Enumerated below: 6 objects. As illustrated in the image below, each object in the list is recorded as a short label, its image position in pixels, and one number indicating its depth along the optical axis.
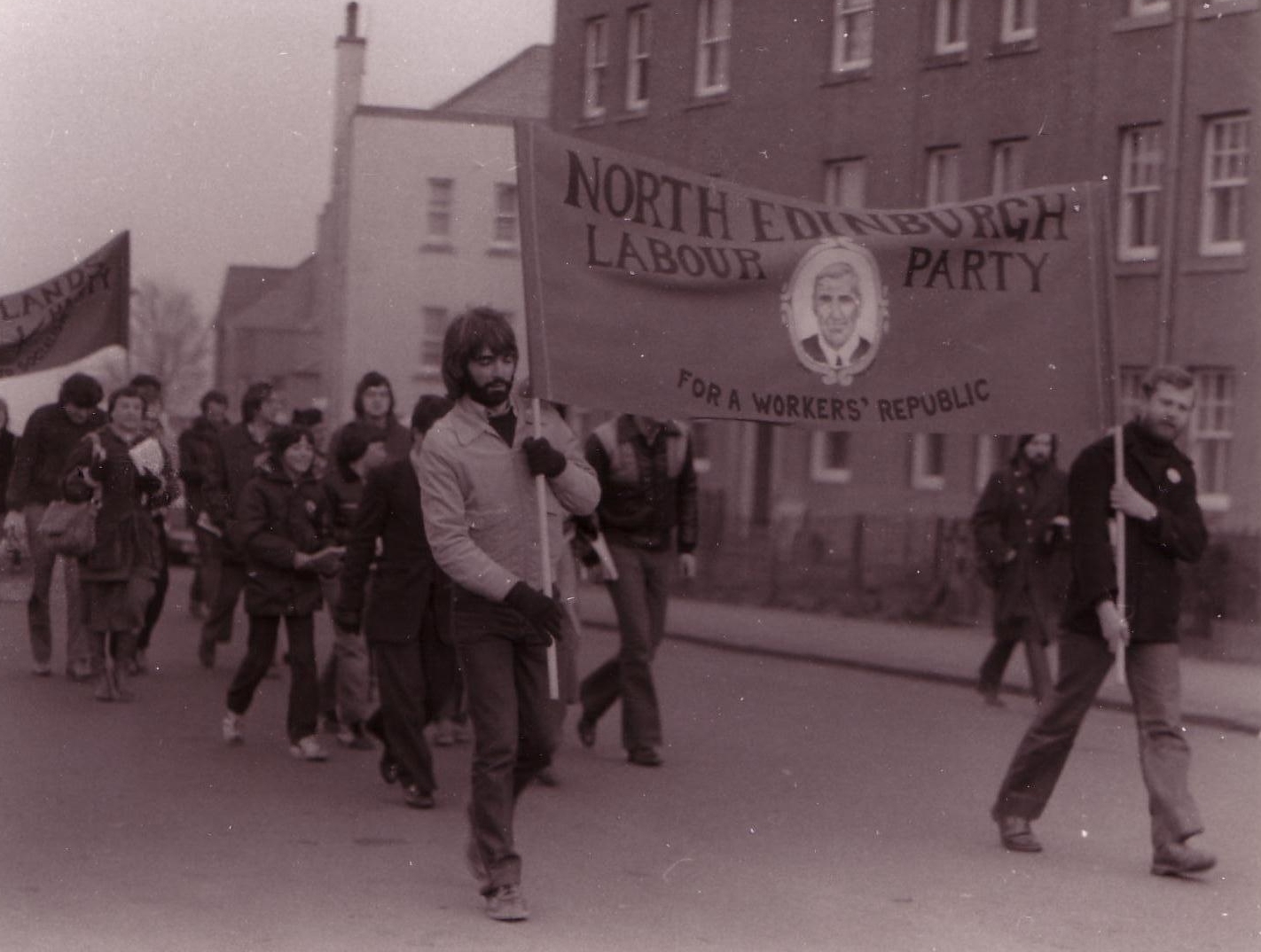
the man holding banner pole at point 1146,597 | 8.30
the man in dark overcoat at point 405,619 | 9.33
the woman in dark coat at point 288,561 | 10.65
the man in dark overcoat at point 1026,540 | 14.33
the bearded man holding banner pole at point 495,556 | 7.09
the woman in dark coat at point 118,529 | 12.80
